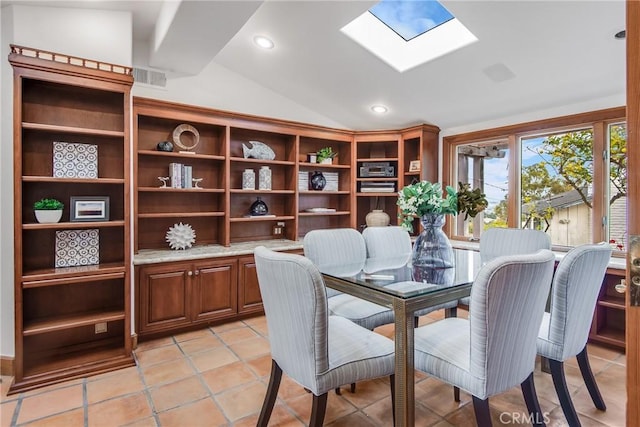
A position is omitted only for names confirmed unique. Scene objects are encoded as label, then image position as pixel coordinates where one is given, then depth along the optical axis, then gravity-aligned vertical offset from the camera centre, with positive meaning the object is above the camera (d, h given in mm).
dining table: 1541 -409
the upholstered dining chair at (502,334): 1337 -501
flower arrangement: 2260 +81
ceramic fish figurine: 3873 +706
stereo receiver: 4477 +569
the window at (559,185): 3303 +290
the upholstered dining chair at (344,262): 2279 -369
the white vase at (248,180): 3908 +372
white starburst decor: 3416 -252
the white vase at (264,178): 4004 +403
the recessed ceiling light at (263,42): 3152 +1601
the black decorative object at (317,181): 4418 +409
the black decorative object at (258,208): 3963 +49
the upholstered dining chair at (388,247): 2682 -311
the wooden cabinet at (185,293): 2979 -759
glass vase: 2328 -247
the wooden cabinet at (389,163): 4254 +656
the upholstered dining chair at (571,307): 1703 -492
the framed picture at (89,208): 2496 +26
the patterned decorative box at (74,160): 2488 +384
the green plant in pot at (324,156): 4406 +734
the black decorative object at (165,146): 3352 +648
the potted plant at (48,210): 2340 +9
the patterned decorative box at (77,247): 2537 -274
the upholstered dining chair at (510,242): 2701 -240
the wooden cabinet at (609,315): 2813 -880
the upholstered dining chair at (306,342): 1432 -605
